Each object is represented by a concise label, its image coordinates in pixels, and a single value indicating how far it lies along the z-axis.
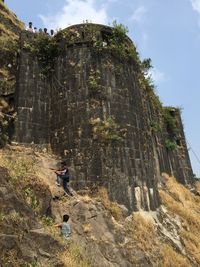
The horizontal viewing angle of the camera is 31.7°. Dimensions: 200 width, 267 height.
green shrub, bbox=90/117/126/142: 13.73
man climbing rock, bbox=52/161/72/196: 12.50
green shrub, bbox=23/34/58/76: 16.11
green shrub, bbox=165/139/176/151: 21.61
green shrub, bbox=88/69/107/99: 14.55
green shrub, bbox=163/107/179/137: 23.20
